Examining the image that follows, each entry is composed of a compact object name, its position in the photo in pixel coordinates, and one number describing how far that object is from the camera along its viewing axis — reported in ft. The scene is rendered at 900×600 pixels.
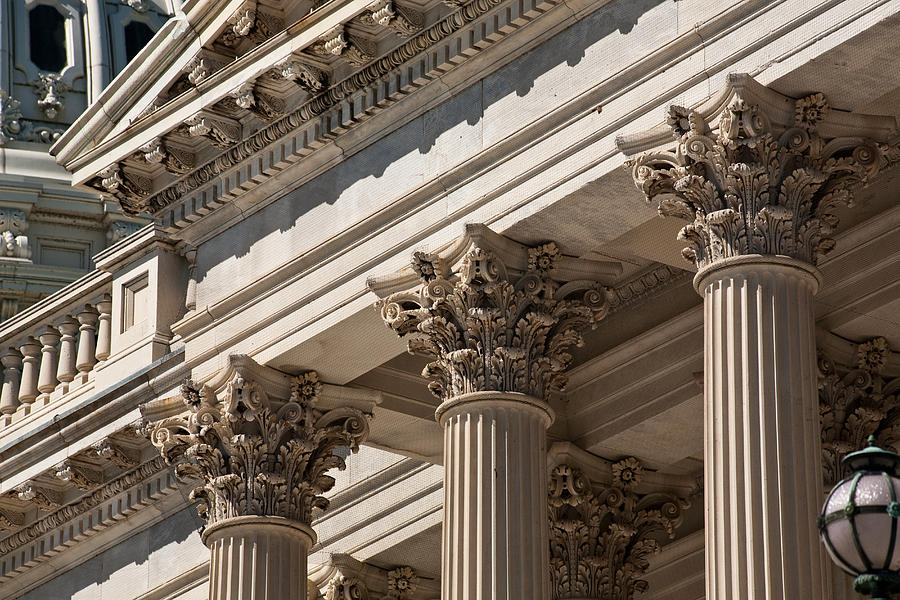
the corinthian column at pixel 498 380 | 134.62
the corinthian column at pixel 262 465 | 149.79
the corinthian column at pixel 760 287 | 118.93
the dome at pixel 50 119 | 324.60
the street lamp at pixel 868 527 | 86.99
